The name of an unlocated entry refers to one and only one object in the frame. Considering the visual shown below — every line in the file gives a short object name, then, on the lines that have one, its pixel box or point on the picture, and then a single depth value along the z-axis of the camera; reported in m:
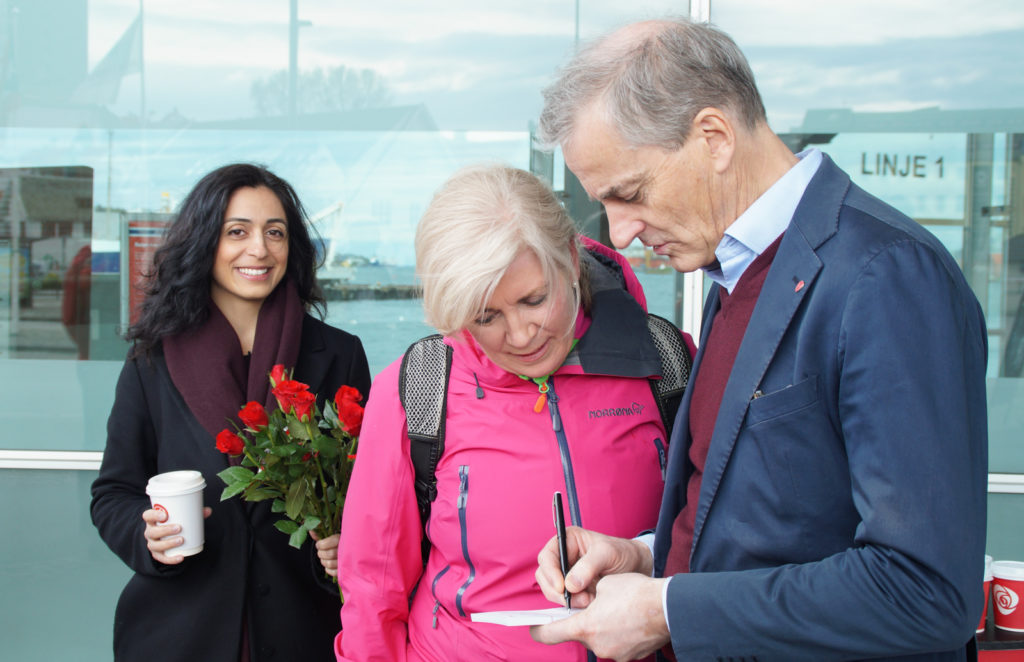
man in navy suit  0.93
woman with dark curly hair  2.23
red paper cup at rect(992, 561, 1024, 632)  1.93
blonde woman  1.56
